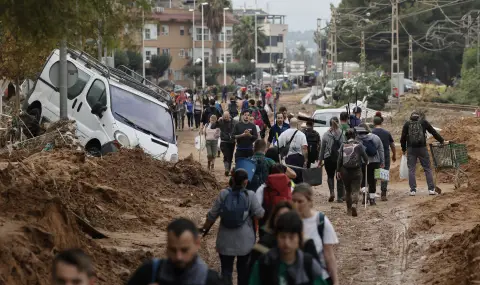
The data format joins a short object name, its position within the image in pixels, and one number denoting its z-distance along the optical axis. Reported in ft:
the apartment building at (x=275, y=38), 617.62
